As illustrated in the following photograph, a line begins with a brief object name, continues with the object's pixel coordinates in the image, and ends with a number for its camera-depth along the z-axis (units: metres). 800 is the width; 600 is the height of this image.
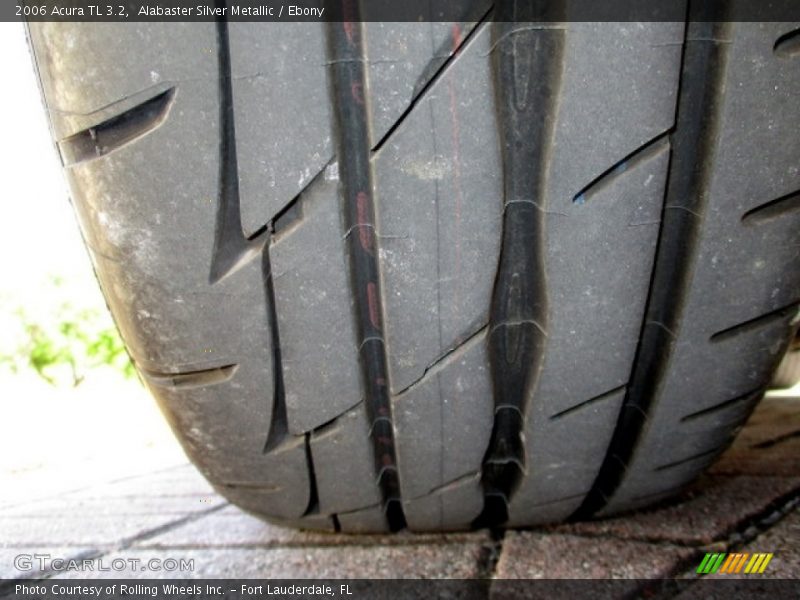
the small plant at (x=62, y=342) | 4.47
